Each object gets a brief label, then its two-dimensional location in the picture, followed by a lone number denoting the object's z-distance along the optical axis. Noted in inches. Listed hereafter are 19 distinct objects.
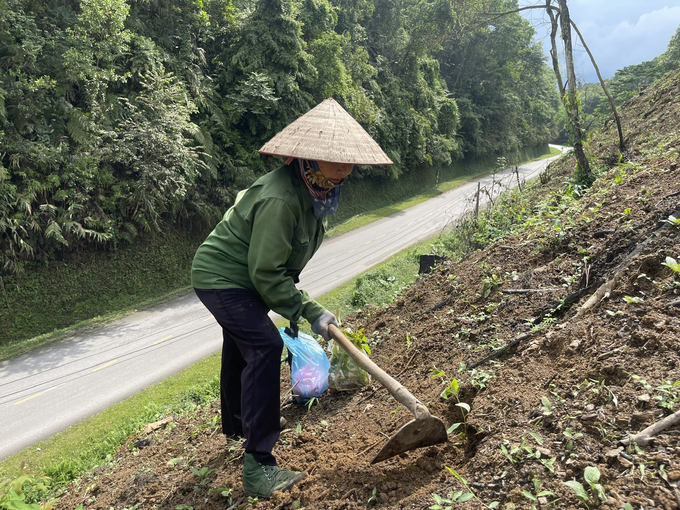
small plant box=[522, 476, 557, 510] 76.2
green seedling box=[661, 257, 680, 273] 105.7
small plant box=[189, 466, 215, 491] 120.7
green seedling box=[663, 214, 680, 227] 134.5
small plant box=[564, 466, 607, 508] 71.9
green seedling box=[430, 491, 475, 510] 80.6
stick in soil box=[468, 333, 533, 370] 134.5
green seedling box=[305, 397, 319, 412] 152.9
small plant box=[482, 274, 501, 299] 188.4
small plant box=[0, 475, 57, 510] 88.4
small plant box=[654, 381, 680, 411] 81.9
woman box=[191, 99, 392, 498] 105.6
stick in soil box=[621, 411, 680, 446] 77.6
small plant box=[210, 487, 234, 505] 111.5
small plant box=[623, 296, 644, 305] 116.6
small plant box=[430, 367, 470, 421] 106.9
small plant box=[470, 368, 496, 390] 118.7
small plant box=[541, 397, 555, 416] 93.3
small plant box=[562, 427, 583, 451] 84.0
